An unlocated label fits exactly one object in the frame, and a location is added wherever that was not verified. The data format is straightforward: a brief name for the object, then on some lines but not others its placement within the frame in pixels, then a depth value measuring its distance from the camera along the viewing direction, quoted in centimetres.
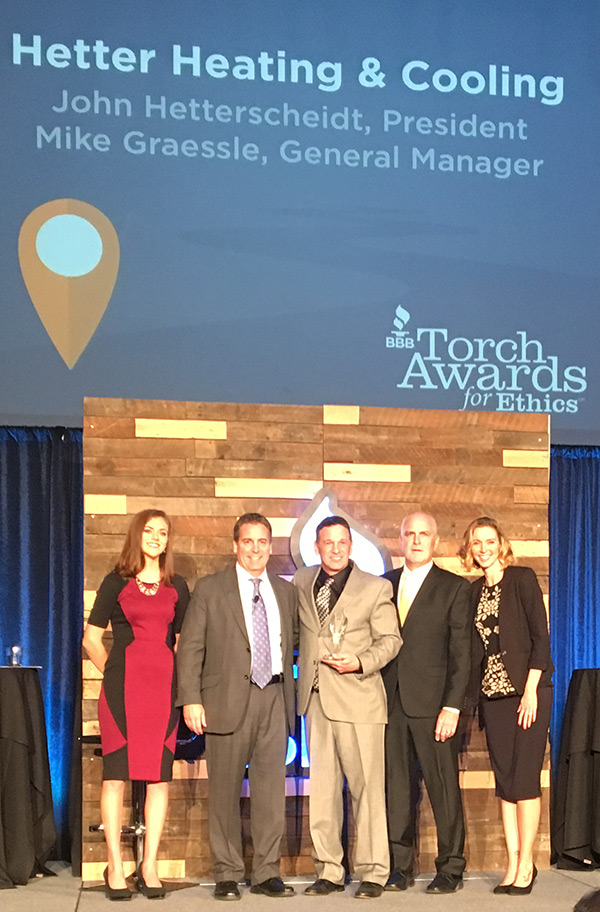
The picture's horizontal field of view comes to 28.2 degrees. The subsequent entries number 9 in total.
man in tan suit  483
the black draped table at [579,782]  548
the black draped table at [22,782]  504
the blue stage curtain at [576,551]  668
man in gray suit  471
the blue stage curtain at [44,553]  604
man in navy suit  489
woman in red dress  464
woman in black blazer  484
